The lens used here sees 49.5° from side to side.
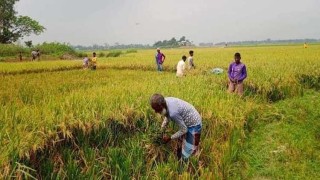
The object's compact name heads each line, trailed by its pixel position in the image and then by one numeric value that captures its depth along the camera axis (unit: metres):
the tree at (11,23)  40.59
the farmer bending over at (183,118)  4.84
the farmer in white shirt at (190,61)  14.68
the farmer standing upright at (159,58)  16.85
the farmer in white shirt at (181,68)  12.59
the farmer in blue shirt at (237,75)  9.74
